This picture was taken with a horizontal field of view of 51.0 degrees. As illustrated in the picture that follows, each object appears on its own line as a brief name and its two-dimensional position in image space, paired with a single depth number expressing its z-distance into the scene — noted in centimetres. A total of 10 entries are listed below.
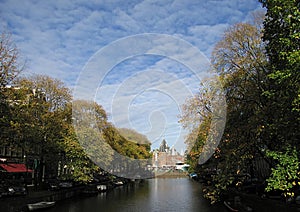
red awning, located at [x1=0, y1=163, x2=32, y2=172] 3844
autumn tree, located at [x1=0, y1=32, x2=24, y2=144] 2564
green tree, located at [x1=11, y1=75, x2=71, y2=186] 3188
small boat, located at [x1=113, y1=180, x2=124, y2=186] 6524
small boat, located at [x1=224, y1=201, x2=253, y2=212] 2480
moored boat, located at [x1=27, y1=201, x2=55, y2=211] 2709
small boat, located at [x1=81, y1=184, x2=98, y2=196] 4497
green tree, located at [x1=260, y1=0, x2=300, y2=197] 1584
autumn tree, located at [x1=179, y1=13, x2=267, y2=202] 1950
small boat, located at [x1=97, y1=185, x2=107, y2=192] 5088
